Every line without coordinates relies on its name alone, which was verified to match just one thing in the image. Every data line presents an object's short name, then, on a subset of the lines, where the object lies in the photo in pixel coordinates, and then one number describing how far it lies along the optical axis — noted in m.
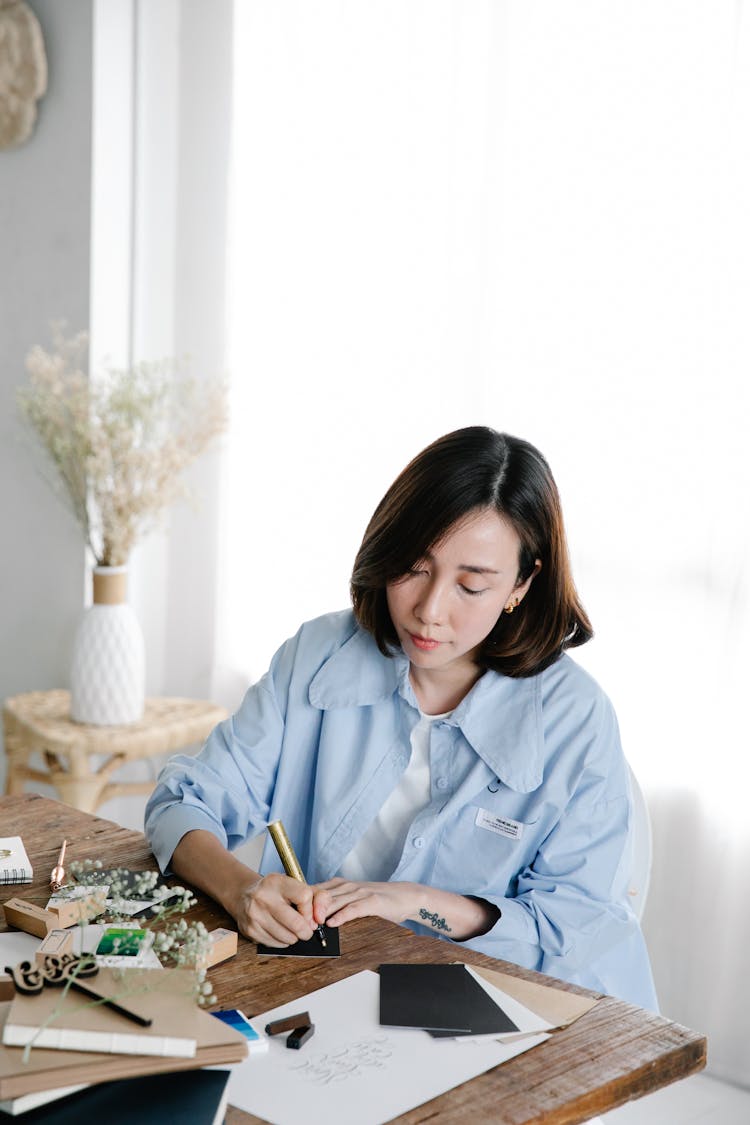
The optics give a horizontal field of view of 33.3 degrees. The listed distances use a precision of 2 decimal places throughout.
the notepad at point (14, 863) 1.48
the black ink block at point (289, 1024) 1.14
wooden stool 3.02
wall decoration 3.38
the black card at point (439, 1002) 1.16
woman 1.52
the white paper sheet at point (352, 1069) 1.02
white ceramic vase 3.11
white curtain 2.47
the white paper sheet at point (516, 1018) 1.15
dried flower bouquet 3.13
